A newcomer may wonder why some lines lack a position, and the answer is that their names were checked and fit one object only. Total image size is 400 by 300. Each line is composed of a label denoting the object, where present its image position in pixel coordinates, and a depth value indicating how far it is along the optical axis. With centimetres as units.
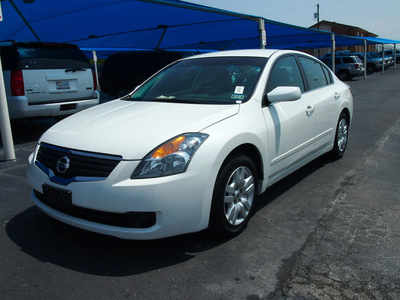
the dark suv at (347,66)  2495
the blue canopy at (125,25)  838
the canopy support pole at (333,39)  1759
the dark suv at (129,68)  1120
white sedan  265
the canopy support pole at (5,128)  553
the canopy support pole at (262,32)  843
